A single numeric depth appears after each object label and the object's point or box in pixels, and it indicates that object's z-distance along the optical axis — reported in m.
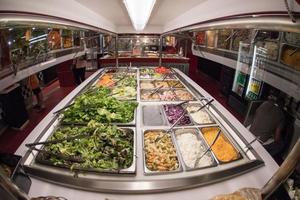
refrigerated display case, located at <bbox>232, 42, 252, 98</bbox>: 3.87
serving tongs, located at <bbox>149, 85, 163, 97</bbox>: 3.01
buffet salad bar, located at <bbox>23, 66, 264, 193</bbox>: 1.29
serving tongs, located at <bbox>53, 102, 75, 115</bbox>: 2.16
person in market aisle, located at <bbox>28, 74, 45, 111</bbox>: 3.55
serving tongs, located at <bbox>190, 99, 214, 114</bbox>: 2.36
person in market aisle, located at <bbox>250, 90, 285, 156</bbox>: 3.05
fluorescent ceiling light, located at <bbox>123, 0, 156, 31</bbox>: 1.96
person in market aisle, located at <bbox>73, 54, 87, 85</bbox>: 4.81
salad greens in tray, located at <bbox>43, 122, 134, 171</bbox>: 1.38
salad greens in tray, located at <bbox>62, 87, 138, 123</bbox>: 2.02
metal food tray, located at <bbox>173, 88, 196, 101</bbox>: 2.76
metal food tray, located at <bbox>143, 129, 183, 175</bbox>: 1.33
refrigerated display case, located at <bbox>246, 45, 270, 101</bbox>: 3.39
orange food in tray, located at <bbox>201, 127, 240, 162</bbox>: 1.56
